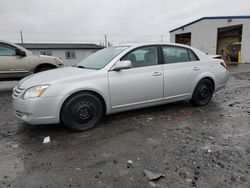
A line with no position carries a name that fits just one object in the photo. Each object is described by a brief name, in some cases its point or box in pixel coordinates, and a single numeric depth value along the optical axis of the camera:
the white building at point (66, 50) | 27.19
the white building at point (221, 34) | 21.75
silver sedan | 3.11
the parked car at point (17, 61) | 6.53
